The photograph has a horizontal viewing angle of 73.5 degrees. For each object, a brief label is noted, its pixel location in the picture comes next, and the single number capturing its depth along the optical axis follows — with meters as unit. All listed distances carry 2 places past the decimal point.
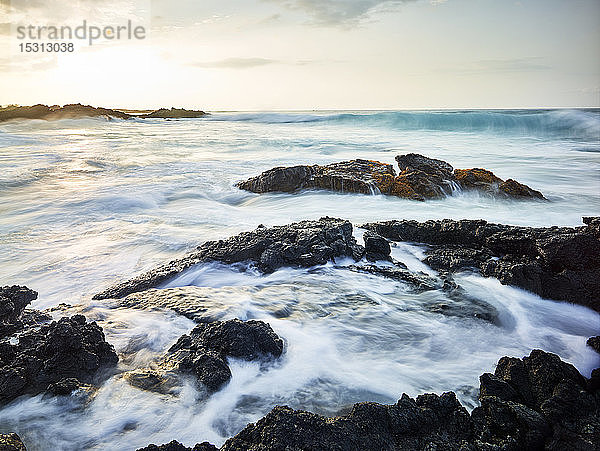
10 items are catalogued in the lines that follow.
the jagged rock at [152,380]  2.61
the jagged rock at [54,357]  2.57
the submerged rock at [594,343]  3.19
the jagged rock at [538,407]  2.01
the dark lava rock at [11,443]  1.85
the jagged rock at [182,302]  3.61
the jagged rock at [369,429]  1.94
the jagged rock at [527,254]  3.89
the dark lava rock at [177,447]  1.95
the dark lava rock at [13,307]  3.25
